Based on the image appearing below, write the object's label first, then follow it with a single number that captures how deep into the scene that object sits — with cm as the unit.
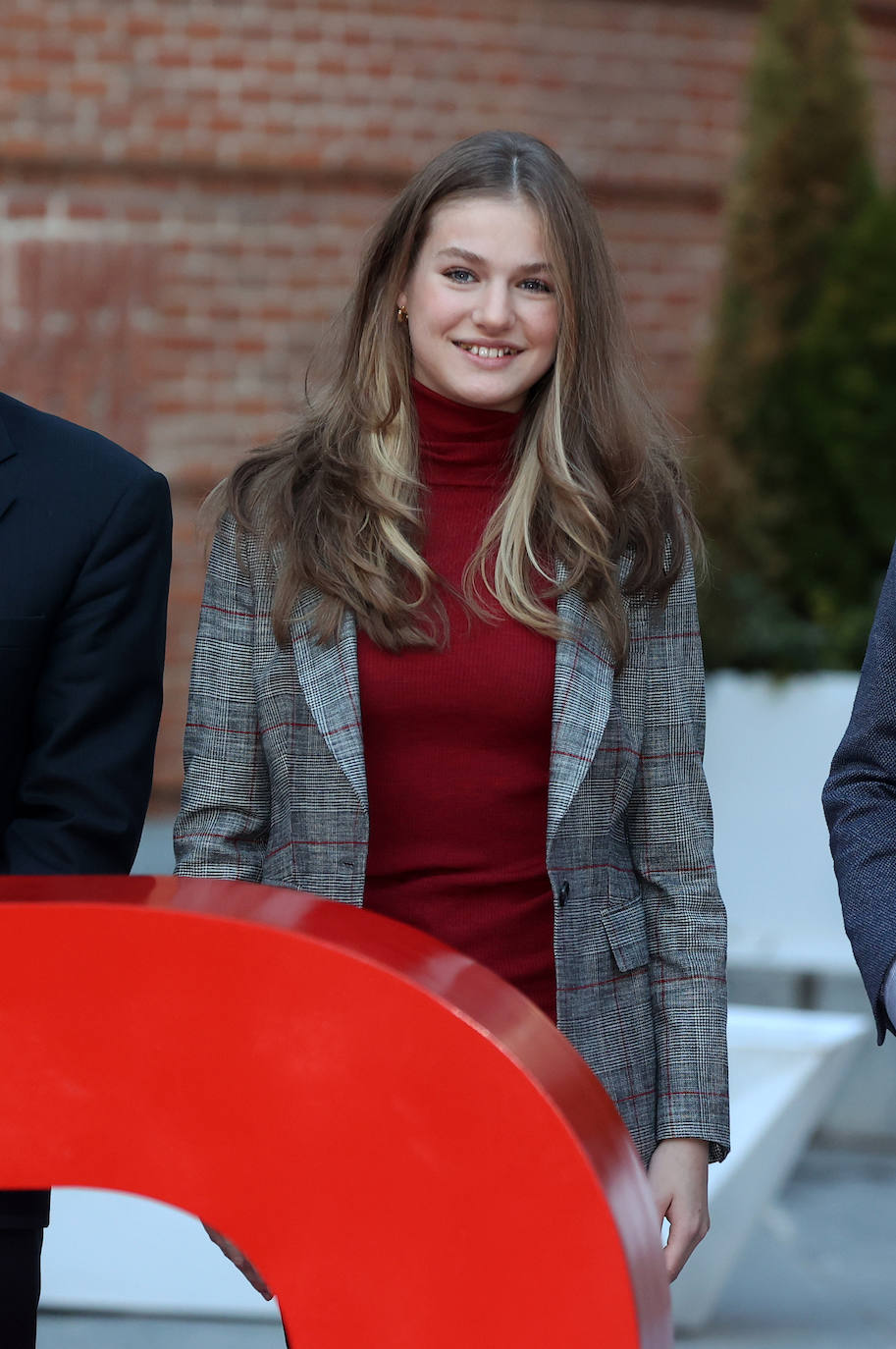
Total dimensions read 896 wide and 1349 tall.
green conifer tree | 1285
